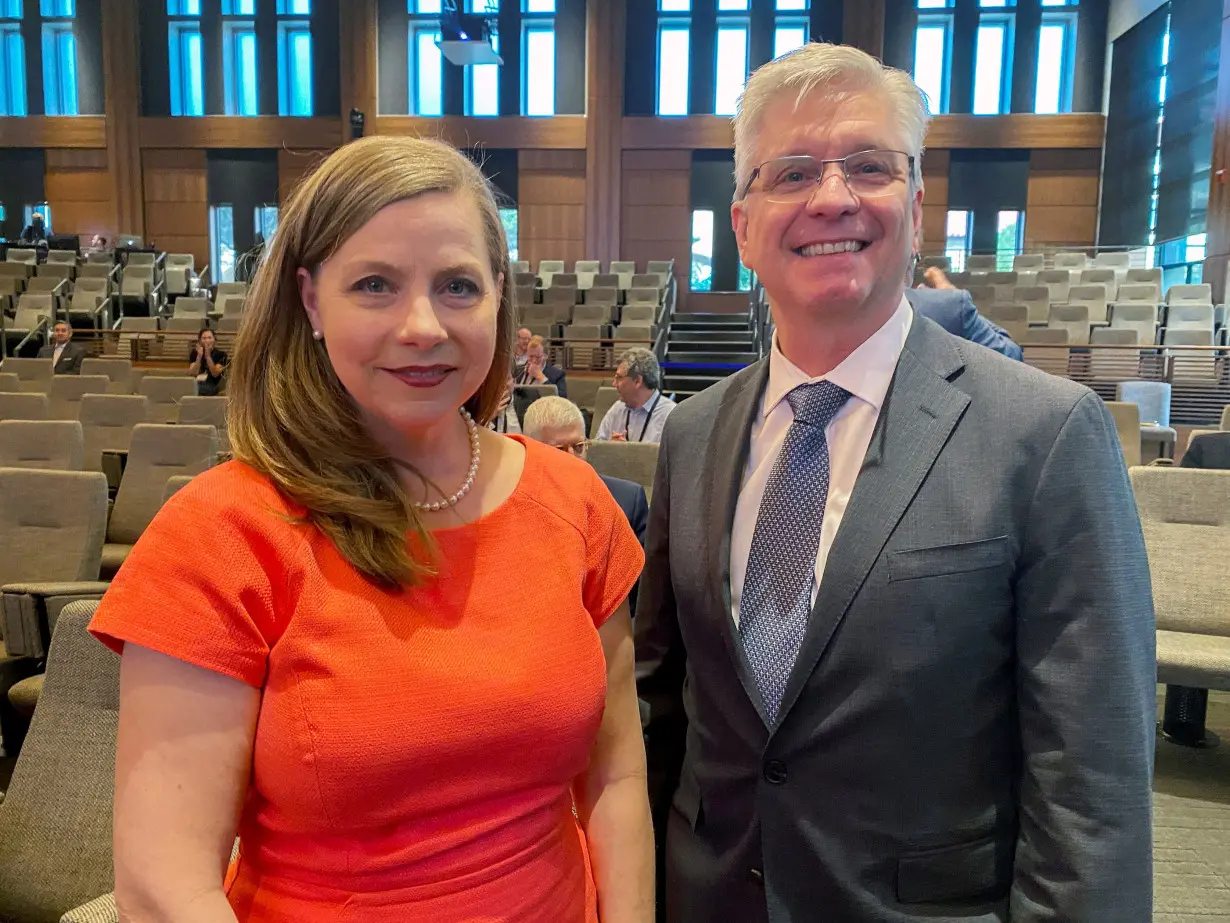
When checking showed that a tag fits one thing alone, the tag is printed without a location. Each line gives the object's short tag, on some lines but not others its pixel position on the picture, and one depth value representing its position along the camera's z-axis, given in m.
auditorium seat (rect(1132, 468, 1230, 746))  2.85
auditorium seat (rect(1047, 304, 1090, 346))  9.08
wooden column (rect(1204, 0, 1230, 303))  9.80
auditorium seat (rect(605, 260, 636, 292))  11.72
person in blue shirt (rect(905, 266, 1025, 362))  2.56
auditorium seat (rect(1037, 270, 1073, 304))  10.42
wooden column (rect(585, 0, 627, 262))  13.15
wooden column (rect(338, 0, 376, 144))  13.62
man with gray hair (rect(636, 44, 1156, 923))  0.94
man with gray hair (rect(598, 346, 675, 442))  5.12
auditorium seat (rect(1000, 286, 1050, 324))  9.57
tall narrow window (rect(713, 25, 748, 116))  13.72
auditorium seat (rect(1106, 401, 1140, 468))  4.79
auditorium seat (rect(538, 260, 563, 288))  12.99
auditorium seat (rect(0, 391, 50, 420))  5.91
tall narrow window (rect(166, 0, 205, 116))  14.33
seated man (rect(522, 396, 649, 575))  3.35
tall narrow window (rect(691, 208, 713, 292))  14.36
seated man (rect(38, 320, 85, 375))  9.10
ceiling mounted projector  11.63
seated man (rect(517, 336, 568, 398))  6.65
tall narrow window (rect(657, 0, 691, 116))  13.65
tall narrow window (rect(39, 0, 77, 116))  14.49
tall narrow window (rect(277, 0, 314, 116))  14.27
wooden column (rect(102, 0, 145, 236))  13.84
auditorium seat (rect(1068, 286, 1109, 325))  9.59
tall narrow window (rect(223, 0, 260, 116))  14.38
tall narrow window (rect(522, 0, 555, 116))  13.99
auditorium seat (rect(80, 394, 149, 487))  5.52
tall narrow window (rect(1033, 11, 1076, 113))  13.21
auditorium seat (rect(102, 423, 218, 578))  4.12
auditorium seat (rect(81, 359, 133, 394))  7.63
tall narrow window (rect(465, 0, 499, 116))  14.10
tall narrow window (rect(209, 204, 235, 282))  14.78
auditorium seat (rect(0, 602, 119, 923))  1.56
